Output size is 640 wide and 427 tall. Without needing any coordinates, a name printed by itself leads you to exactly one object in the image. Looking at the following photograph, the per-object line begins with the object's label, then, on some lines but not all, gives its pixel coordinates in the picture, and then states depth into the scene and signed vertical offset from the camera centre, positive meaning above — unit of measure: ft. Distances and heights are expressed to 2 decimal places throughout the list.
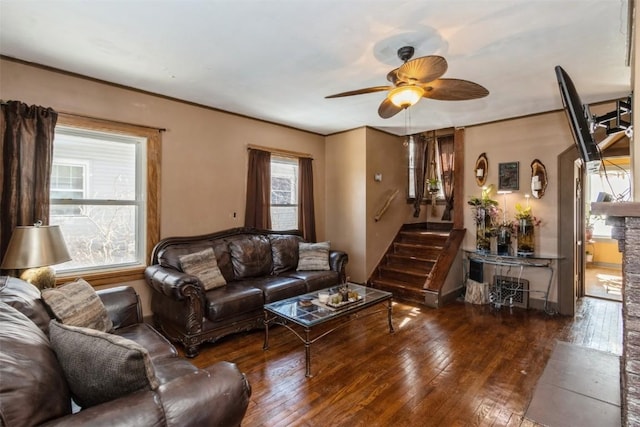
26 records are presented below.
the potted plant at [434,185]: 19.36 +1.92
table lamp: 7.68 -0.97
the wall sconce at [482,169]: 15.57 +2.33
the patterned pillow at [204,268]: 10.86 -1.90
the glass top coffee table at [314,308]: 8.70 -2.91
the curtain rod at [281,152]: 14.99 +3.34
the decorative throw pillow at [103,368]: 3.72 -1.88
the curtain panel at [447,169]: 20.61 +3.12
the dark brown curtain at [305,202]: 17.04 +0.73
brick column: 4.46 -1.23
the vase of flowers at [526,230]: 13.89 -0.69
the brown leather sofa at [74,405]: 3.10 -2.12
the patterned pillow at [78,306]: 6.15 -1.91
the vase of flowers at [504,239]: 14.29 -1.12
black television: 5.81 +1.78
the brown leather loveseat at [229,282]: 9.59 -2.56
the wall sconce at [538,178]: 13.78 +1.65
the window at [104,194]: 10.30 +0.75
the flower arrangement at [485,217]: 14.97 -0.10
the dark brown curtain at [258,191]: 14.76 +1.19
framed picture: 14.64 +1.90
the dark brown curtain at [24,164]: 8.87 +1.51
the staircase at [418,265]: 14.64 -2.68
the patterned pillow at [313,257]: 13.94 -1.92
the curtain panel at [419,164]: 20.68 +3.42
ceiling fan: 7.00 +3.35
